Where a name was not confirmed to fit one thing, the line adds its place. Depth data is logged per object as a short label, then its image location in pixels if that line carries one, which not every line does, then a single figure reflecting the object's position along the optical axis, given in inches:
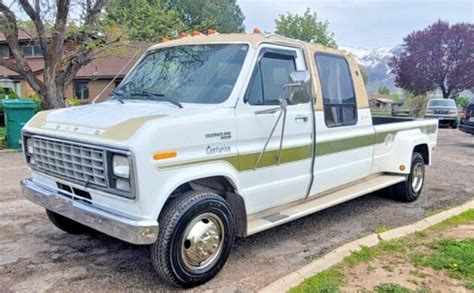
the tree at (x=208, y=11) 1488.7
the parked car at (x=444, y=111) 895.7
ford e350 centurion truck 141.6
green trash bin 464.4
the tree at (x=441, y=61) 1395.2
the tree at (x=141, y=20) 608.5
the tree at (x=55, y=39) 535.2
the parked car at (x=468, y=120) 567.0
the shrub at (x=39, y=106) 649.2
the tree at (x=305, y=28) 1955.0
